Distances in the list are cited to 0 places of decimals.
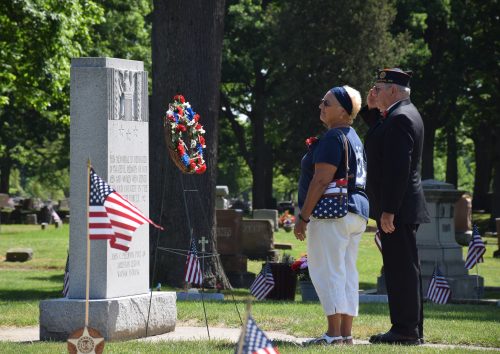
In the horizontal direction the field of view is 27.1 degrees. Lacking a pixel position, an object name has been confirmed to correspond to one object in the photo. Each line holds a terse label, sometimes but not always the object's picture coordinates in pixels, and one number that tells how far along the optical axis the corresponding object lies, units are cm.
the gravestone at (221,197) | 3484
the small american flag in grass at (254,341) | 491
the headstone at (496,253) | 3241
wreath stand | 1638
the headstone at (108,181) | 921
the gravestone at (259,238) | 2773
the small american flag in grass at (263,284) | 1572
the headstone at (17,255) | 2556
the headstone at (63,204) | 5841
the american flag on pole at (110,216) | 727
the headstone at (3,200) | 4219
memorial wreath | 992
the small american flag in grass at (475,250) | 1916
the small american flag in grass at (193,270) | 1411
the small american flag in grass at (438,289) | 1700
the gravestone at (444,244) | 2005
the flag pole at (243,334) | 465
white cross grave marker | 1669
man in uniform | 845
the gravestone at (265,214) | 4100
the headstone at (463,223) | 3859
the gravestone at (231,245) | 2206
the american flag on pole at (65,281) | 1266
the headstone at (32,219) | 4784
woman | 814
